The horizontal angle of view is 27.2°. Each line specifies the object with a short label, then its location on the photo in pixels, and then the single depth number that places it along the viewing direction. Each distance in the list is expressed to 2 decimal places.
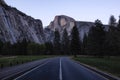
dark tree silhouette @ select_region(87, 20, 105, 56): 84.20
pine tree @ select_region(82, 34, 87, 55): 151.62
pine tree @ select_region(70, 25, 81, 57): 102.55
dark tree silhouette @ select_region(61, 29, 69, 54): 177.12
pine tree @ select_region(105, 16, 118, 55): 79.34
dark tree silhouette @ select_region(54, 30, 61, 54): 174.51
